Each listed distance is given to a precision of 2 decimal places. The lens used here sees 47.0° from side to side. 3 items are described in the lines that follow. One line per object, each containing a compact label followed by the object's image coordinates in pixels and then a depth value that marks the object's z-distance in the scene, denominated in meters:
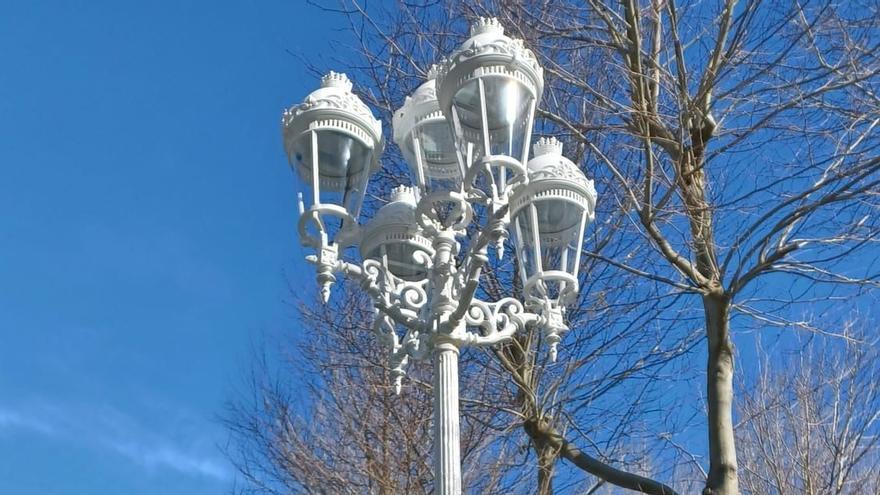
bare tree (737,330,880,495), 11.47
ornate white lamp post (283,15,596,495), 4.44
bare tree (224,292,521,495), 11.59
